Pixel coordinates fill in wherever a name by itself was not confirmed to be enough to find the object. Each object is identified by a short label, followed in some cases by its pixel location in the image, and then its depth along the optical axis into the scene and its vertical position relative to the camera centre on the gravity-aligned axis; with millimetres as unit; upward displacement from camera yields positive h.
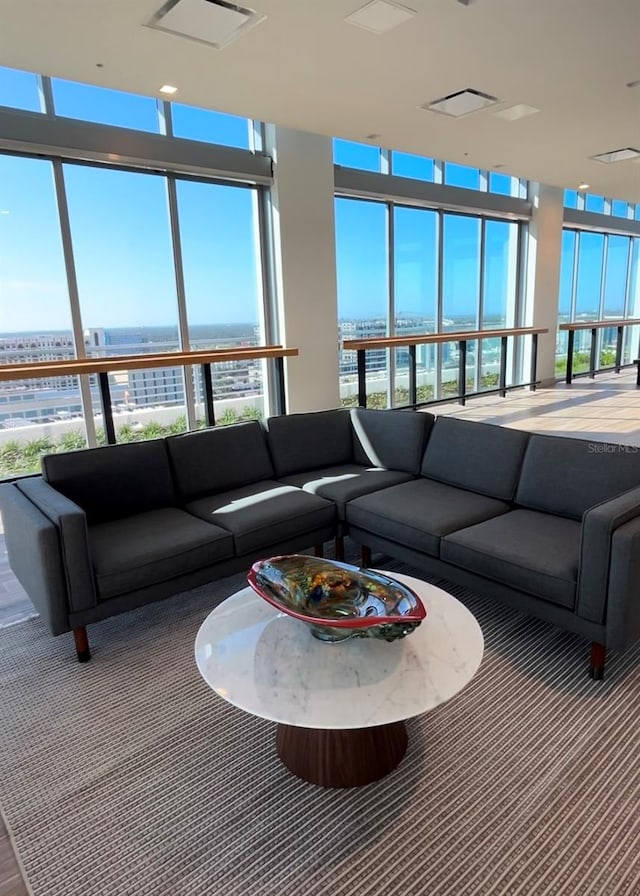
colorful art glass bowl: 1562 -834
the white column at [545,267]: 8547 +724
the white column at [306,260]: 5562 +641
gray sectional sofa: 2094 -918
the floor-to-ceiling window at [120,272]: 4426 +512
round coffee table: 1417 -952
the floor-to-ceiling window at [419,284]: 6617 +449
